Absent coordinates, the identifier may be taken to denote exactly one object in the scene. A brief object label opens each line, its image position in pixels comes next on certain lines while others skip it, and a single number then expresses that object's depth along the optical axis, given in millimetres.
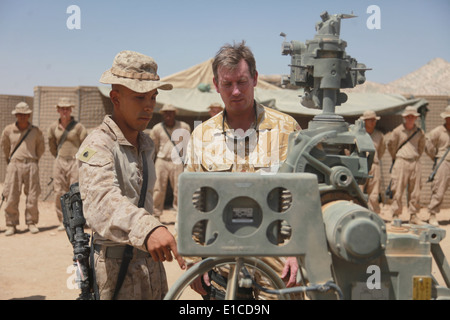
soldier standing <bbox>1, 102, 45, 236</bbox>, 9289
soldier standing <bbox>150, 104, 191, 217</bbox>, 10438
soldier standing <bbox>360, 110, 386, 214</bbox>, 10203
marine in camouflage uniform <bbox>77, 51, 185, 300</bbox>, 2326
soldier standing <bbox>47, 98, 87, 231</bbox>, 9445
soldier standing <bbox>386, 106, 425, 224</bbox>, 10344
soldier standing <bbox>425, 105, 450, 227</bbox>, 10383
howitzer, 1668
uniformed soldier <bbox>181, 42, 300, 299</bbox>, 2881
